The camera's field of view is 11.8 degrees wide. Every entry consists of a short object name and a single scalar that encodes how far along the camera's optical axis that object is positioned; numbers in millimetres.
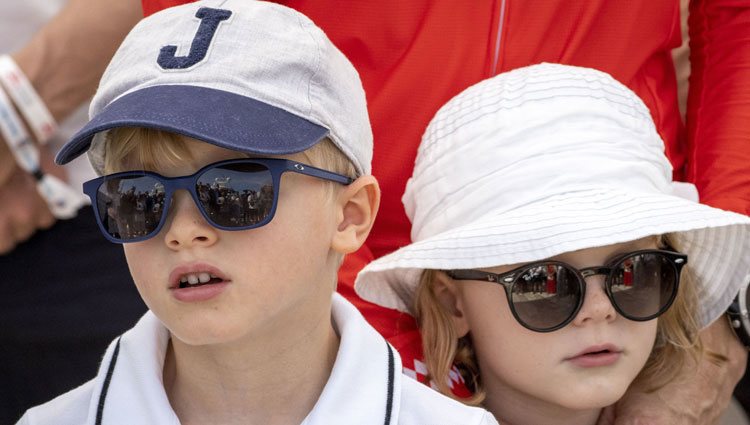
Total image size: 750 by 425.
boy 2362
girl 2545
